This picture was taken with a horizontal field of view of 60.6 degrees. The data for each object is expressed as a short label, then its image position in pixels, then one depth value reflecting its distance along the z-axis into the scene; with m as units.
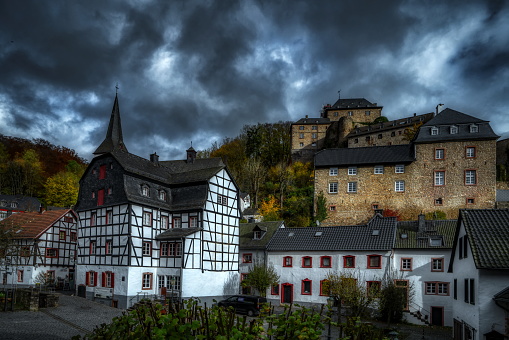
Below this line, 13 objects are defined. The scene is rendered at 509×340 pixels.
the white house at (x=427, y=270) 31.02
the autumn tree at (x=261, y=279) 34.72
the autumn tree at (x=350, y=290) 26.56
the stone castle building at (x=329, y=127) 80.25
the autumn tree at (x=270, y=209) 51.31
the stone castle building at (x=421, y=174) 48.50
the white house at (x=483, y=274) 16.39
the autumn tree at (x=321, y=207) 50.96
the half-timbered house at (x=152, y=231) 30.77
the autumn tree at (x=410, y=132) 67.44
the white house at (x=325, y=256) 33.50
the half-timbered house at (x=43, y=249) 37.88
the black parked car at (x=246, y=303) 27.61
